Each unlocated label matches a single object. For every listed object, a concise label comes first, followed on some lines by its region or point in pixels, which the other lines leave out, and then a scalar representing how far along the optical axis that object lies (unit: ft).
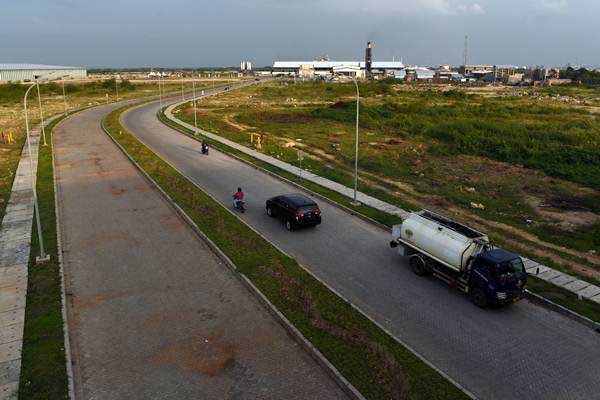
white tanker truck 51.57
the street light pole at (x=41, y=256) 61.77
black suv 74.84
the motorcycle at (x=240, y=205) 85.61
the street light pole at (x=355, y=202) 89.12
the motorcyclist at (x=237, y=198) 84.58
